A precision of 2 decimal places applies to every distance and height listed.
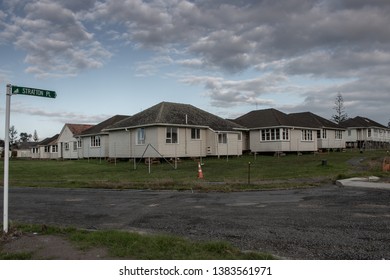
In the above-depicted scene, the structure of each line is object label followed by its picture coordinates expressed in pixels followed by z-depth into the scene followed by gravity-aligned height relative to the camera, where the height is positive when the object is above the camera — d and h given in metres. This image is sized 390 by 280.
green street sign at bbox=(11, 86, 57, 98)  7.33 +1.20
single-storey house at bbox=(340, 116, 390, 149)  66.94 +2.03
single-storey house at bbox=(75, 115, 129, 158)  42.72 +1.45
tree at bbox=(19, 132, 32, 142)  179.75 +8.74
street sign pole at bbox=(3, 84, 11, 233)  7.27 +0.15
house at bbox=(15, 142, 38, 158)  91.25 +0.38
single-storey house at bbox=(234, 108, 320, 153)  40.66 +1.62
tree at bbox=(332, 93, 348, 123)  87.80 +6.75
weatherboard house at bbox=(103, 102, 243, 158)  33.25 +1.48
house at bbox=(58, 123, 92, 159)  51.88 +1.93
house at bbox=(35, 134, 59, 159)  63.81 +0.84
